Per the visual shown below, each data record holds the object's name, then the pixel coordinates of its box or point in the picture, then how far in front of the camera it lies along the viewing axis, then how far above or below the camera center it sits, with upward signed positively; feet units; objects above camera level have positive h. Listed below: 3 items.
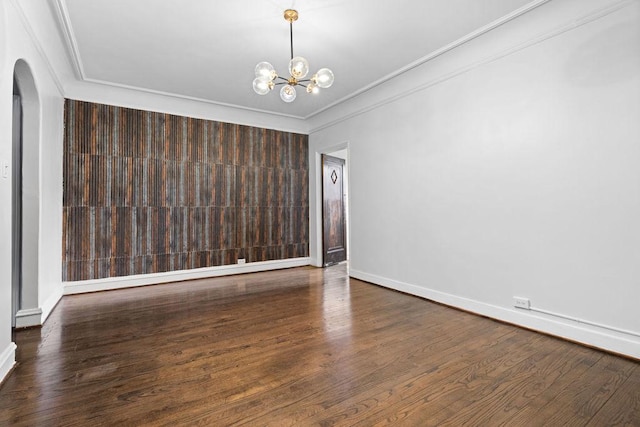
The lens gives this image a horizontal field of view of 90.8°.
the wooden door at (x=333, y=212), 21.59 +0.37
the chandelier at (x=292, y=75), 9.41 +4.36
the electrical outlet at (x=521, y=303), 10.28 -2.92
